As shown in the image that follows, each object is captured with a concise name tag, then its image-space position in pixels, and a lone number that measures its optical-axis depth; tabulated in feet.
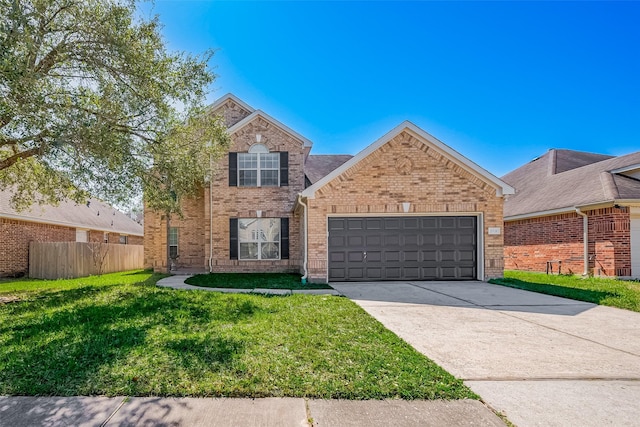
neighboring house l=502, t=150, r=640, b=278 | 39.58
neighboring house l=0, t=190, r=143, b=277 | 47.50
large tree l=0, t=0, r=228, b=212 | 22.31
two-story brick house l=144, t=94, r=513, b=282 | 37.47
